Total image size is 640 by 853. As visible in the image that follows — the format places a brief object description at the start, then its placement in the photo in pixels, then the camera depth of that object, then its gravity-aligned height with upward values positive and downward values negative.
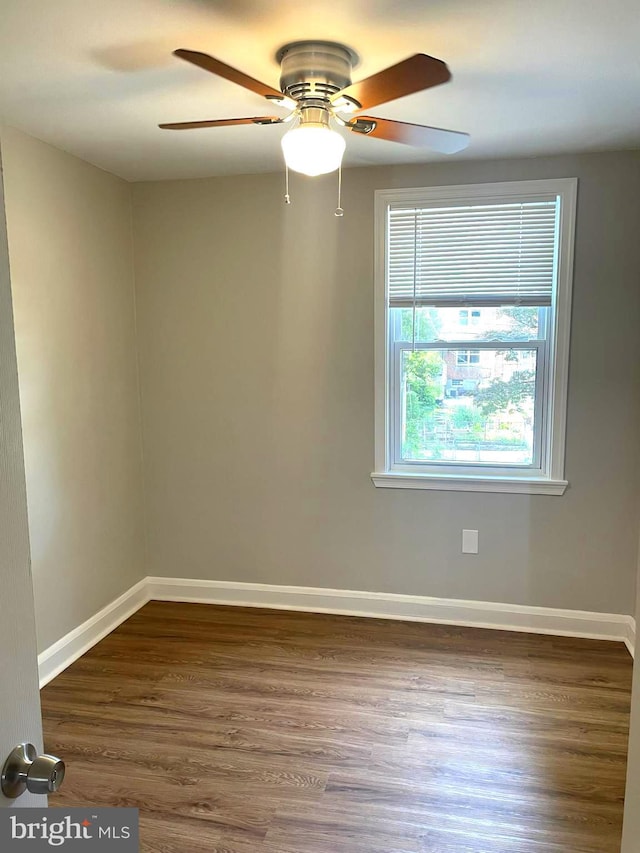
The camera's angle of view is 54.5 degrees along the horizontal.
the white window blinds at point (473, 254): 3.16 +0.46
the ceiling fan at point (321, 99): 1.80 +0.73
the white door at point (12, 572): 0.86 -0.32
